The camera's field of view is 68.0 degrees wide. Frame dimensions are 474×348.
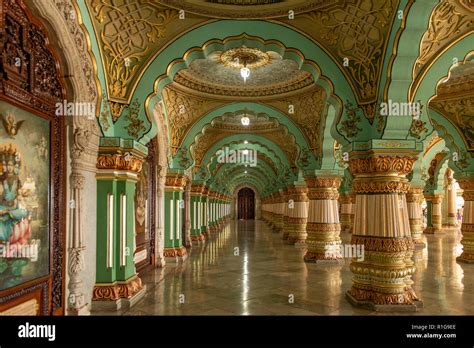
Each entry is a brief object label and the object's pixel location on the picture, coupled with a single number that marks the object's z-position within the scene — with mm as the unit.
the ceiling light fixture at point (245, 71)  7645
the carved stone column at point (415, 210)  15031
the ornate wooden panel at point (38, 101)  3715
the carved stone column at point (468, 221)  11016
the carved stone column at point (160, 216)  9812
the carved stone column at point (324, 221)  10445
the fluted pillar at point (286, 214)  17344
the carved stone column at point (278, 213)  22328
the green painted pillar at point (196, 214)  16233
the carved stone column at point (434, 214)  22031
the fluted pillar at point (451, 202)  26484
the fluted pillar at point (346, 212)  22739
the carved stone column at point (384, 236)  5730
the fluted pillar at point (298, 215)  14922
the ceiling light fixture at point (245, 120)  11709
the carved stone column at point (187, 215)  14842
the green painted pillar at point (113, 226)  5844
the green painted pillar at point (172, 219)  11070
